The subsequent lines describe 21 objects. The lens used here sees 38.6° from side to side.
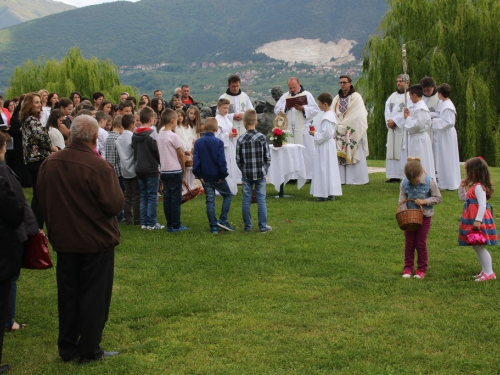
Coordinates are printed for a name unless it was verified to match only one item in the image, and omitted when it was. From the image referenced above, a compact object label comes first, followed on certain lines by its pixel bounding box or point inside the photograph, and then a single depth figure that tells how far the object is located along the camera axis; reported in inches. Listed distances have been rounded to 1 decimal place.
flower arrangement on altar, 565.6
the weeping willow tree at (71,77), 1277.1
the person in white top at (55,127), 422.9
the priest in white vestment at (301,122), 647.8
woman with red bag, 213.9
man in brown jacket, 224.8
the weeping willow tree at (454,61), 886.4
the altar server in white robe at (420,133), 554.3
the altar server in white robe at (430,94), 600.4
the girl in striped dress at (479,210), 307.7
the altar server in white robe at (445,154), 593.9
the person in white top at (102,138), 454.0
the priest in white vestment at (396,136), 611.8
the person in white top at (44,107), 594.8
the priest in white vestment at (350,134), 638.5
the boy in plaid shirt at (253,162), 429.4
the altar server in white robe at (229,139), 559.9
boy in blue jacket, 426.3
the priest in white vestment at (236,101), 637.9
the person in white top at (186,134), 565.6
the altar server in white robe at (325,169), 554.9
